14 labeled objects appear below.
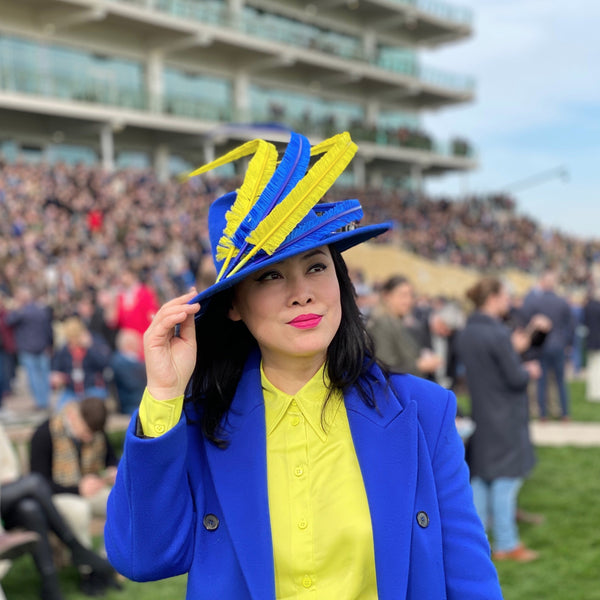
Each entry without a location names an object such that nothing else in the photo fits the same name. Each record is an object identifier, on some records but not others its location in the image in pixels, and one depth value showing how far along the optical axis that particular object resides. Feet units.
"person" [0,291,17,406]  36.52
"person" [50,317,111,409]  27.58
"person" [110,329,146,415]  27.37
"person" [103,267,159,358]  30.25
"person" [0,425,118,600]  14.97
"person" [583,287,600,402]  36.63
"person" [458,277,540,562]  16.37
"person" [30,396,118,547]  16.42
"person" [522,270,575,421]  31.60
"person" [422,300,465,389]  24.02
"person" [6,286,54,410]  34.76
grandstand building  96.48
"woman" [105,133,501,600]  5.07
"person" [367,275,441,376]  16.96
